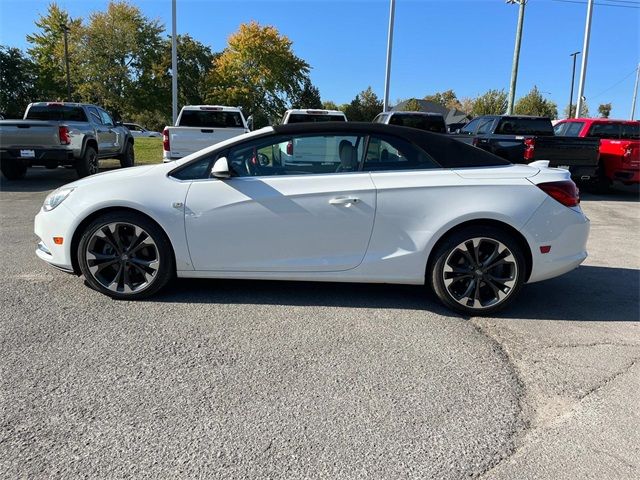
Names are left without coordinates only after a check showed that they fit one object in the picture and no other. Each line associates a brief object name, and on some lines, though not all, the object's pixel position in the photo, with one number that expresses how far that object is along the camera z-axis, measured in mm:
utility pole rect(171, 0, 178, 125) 20750
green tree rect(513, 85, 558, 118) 56344
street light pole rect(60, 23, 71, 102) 41812
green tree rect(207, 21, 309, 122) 49094
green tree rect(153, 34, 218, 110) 53625
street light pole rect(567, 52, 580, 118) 54859
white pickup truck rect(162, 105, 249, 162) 11164
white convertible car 4039
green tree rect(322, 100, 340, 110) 71312
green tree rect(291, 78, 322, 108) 52906
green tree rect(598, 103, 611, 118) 74062
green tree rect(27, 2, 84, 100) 45481
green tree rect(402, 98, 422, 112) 55200
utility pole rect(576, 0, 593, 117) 22297
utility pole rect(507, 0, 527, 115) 22094
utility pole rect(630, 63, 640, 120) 53972
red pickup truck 11516
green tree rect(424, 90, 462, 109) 91475
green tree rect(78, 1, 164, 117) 45188
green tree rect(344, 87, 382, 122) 57253
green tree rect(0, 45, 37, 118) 44812
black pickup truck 10883
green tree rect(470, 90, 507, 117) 57697
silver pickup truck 11180
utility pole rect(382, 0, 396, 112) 22531
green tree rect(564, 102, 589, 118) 61619
